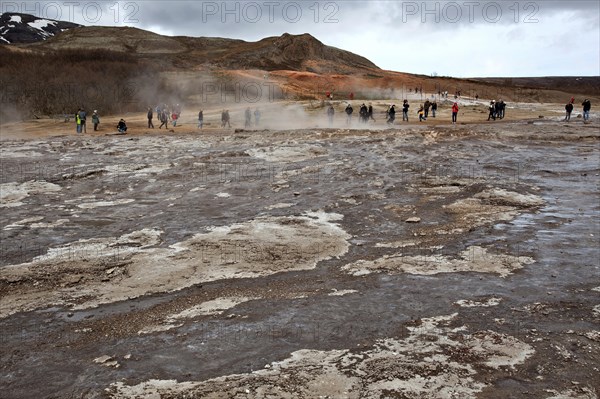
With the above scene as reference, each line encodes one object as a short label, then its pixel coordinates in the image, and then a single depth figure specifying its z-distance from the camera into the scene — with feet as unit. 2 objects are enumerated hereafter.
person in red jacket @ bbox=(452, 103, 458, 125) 86.69
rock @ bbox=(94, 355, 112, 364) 16.57
